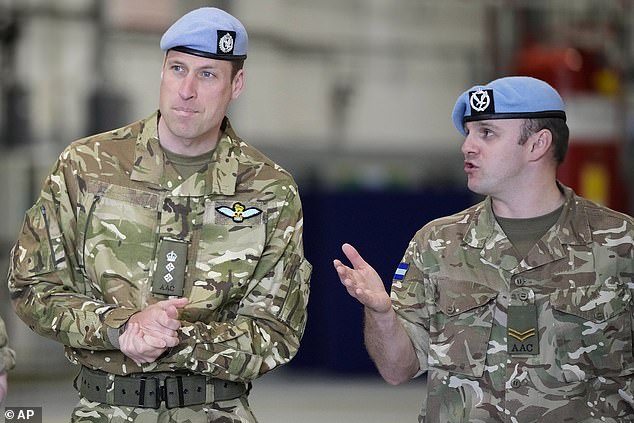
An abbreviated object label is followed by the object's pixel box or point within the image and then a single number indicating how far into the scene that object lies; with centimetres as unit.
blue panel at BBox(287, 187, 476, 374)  1919
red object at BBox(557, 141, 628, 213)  1784
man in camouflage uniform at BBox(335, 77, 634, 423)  652
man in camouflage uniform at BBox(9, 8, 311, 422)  619
